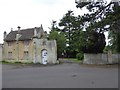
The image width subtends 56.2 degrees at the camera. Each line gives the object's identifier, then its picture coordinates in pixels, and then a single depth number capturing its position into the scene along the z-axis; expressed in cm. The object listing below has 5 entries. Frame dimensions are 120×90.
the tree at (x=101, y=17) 1411
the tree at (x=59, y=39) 2601
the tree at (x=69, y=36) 2833
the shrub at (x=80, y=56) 2367
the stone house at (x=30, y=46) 2011
